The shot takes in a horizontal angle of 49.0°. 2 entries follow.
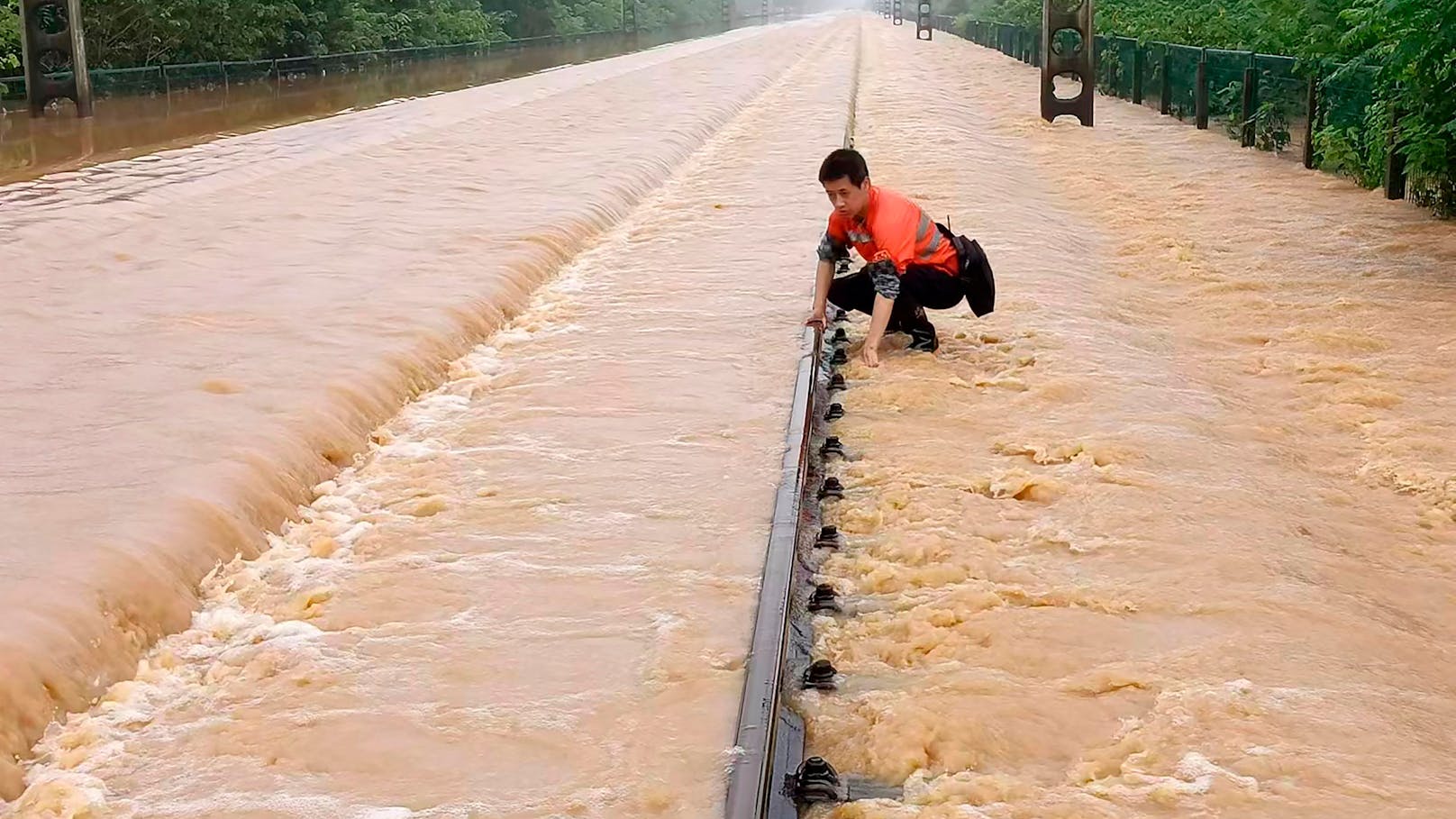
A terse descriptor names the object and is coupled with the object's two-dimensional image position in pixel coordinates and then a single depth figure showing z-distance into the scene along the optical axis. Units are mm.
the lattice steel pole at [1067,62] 22672
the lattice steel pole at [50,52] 24828
